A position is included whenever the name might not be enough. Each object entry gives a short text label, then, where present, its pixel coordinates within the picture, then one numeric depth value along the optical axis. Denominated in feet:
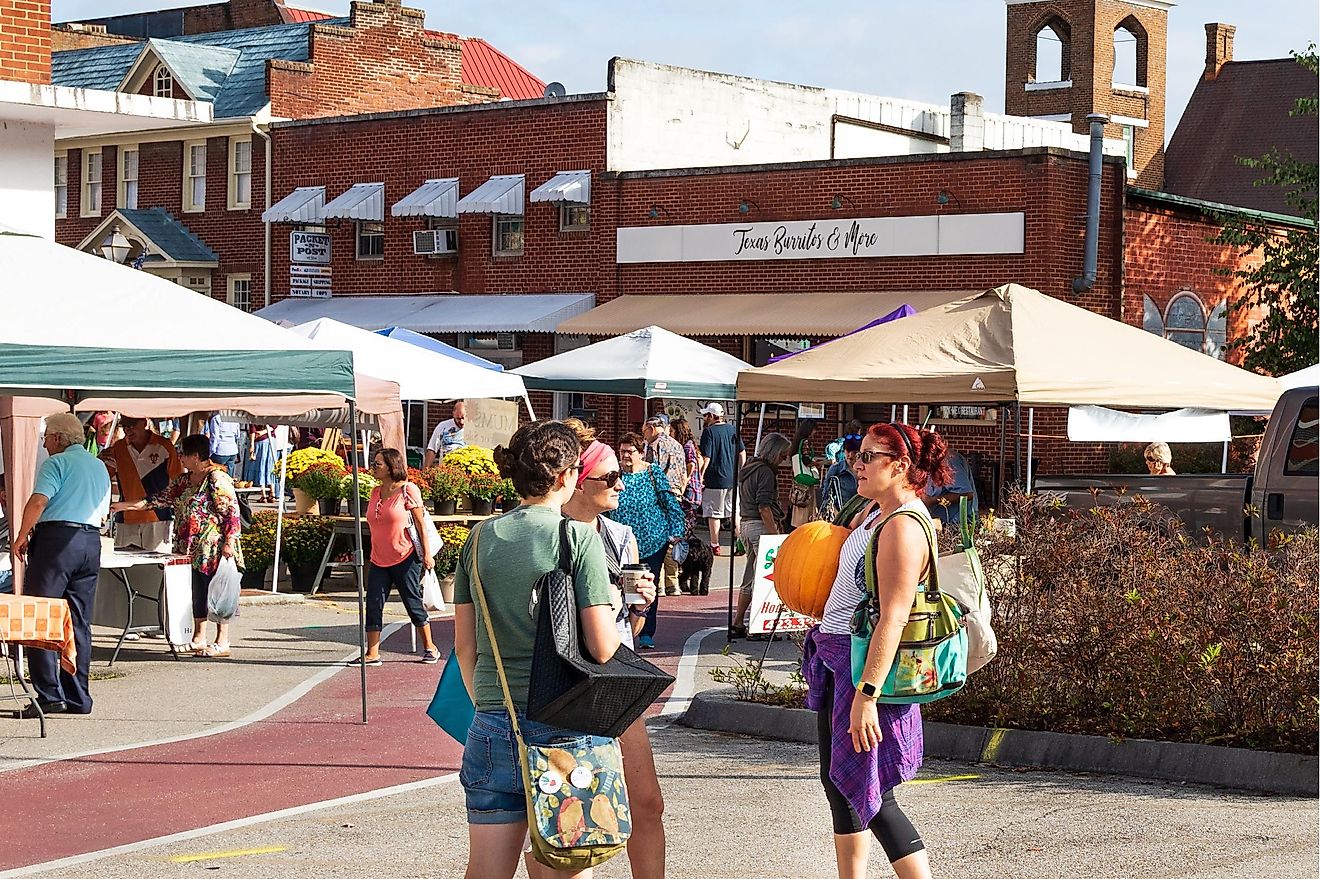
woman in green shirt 17.70
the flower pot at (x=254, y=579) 61.93
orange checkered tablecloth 34.81
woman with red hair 19.44
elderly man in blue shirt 37.19
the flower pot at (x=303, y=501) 64.85
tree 93.81
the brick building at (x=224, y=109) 131.95
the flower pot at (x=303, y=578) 61.05
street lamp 99.66
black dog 62.95
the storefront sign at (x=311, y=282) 127.75
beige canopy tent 43.73
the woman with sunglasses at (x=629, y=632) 19.80
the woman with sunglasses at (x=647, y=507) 43.32
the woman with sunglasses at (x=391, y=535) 44.21
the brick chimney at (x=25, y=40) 57.11
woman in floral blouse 45.21
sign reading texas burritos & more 96.99
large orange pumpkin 20.92
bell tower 190.60
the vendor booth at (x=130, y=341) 34.68
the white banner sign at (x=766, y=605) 36.09
